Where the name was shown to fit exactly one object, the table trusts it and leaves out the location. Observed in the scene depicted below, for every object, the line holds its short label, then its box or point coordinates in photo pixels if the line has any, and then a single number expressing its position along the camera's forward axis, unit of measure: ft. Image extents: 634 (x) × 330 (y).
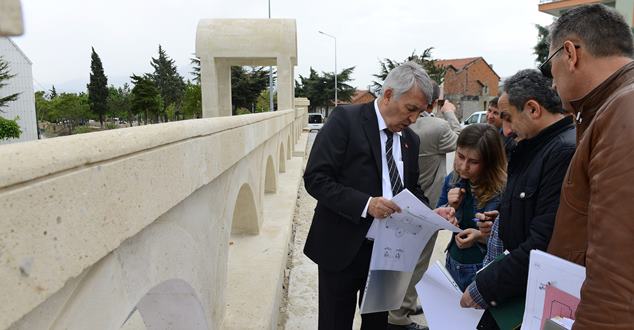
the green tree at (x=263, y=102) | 120.88
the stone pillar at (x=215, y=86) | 42.47
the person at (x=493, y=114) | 12.74
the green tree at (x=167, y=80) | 138.62
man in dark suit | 7.40
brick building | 131.23
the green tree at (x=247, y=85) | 114.83
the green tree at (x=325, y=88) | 163.94
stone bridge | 2.50
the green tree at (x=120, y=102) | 121.39
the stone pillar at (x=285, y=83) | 43.32
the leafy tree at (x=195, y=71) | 116.02
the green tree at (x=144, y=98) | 101.74
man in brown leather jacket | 3.39
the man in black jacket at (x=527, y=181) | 5.83
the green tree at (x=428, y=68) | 110.63
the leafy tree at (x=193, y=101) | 94.79
